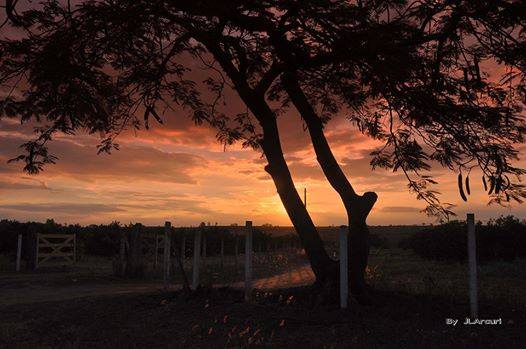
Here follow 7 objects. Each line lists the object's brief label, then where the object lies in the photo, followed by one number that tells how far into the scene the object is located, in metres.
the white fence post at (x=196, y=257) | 13.56
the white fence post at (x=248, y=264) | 11.87
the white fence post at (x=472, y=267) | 10.20
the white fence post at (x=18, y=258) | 27.14
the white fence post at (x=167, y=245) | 15.06
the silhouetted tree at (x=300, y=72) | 7.94
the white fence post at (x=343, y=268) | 10.76
